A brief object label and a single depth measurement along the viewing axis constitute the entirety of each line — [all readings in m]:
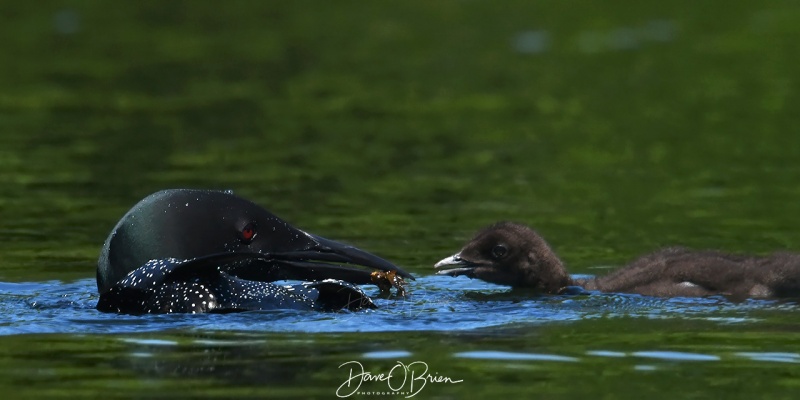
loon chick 20.26
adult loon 18.50
